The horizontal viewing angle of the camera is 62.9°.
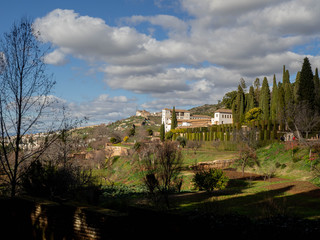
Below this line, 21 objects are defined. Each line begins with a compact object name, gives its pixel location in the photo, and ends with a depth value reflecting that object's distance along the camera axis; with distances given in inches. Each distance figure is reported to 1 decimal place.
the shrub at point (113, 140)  2984.7
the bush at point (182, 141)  2039.1
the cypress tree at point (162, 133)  2800.2
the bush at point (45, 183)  489.4
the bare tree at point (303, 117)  1344.9
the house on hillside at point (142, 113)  6723.4
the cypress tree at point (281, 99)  1919.7
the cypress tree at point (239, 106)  2623.0
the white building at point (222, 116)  3352.1
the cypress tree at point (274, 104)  2189.0
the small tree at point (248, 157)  1147.3
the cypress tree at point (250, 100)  2566.4
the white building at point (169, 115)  4203.2
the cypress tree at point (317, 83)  2123.9
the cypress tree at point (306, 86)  1626.5
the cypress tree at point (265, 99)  2321.6
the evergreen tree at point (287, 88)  1998.8
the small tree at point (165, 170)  518.9
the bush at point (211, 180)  716.0
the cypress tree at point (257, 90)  3143.2
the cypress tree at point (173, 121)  3214.1
